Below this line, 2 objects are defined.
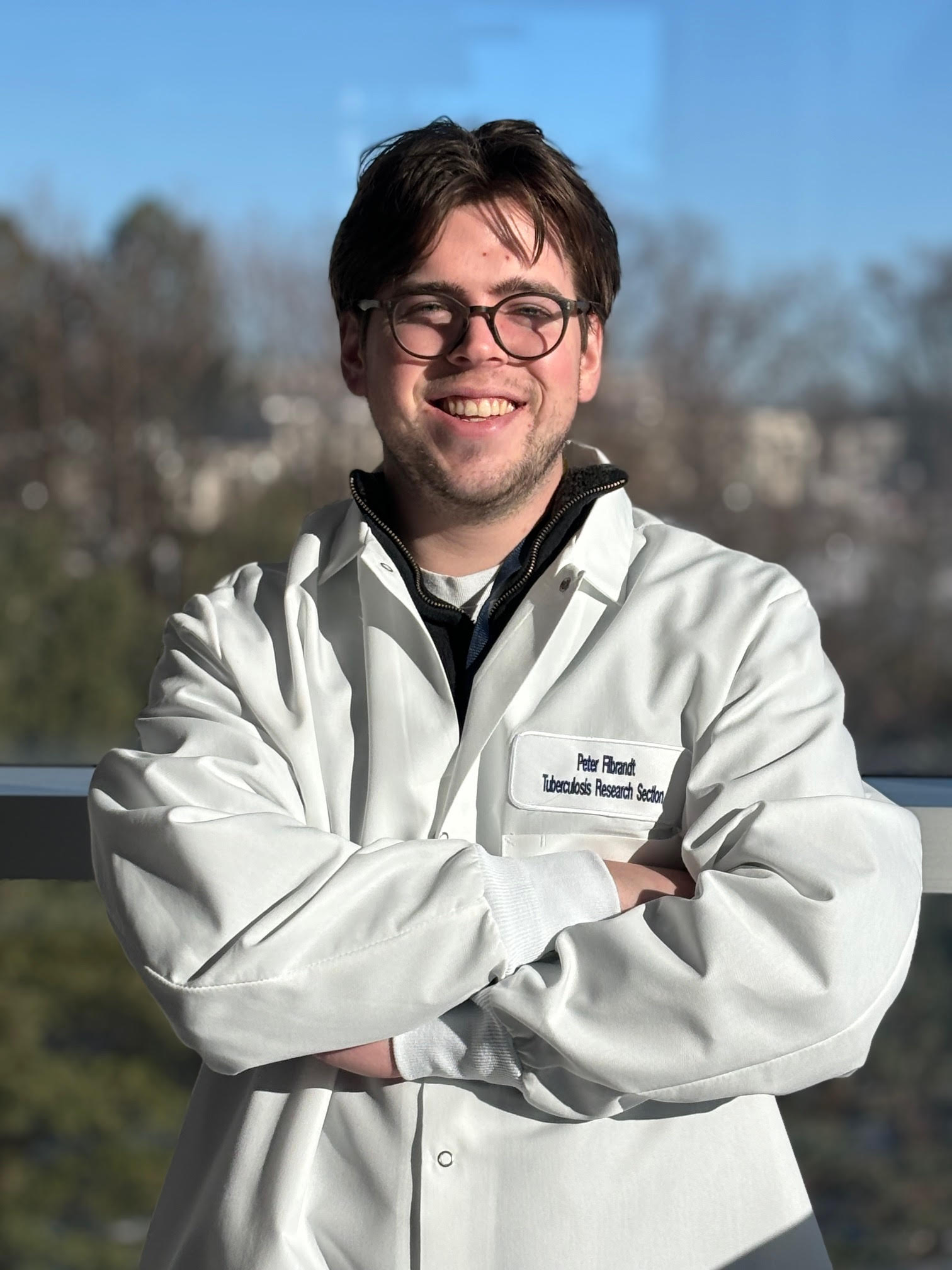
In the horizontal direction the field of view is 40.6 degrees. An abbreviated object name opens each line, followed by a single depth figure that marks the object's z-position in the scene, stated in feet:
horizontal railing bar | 5.33
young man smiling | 3.48
